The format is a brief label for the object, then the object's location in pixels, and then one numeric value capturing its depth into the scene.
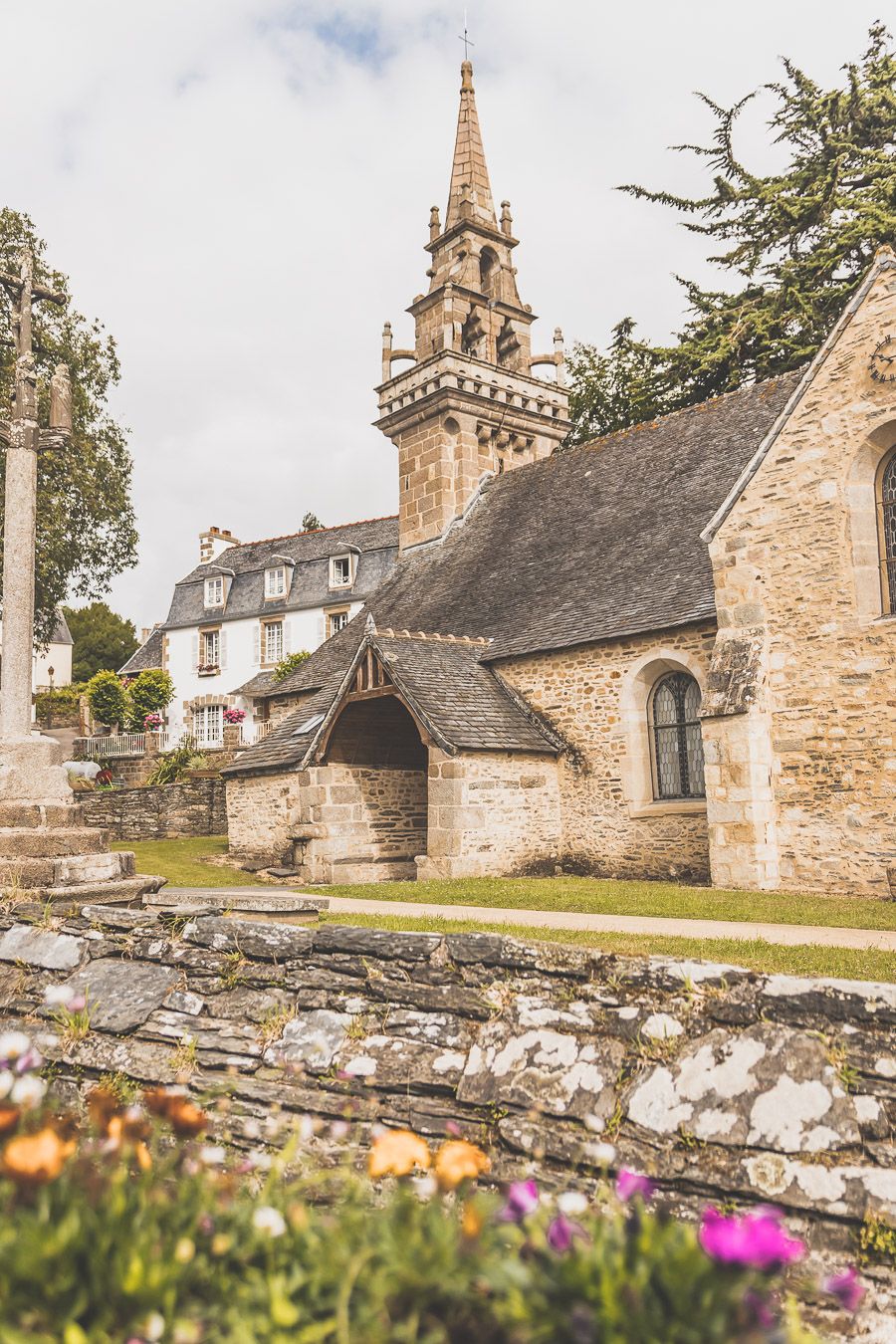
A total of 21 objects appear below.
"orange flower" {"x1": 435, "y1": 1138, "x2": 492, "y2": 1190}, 2.21
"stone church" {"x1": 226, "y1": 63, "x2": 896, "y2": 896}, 11.25
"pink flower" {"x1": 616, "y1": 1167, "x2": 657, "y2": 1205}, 2.14
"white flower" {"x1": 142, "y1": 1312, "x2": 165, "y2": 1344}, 1.82
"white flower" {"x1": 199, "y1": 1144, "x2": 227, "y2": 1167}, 2.63
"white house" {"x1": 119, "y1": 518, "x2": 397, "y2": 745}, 39.09
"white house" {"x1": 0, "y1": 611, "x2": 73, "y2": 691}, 57.41
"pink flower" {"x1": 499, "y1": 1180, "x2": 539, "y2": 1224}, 2.05
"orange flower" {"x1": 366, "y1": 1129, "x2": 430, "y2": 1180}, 2.33
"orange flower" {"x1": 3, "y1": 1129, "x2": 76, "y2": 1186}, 2.01
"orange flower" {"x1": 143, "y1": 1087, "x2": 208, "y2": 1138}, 2.48
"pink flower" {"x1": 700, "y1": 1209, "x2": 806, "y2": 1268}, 1.75
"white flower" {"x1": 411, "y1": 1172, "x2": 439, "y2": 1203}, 2.36
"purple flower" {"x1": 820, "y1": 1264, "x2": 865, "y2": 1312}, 1.83
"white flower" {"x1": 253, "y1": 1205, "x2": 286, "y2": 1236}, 2.11
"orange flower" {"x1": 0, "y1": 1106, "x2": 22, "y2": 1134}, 2.22
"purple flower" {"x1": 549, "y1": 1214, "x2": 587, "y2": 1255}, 1.96
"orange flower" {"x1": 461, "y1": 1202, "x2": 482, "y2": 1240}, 2.03
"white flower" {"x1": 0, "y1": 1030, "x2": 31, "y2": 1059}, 2.91
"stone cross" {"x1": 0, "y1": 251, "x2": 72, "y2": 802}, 7.91
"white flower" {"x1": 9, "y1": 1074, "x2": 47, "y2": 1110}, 2.56
